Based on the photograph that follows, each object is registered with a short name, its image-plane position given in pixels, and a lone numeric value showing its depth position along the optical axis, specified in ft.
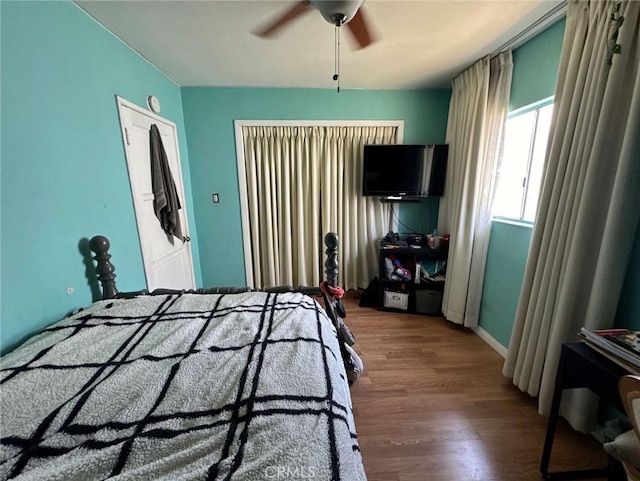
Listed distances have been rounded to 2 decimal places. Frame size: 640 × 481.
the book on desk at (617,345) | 3.20
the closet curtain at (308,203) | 9.81
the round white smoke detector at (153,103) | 7.26
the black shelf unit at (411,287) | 9.19
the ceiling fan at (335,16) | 4.30
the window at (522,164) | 6.39
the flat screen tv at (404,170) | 9.21
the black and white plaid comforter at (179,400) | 2.01
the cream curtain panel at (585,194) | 3.92
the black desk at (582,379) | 3.26
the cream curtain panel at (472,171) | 7.09
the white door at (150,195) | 6.47
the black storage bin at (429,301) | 9.26
